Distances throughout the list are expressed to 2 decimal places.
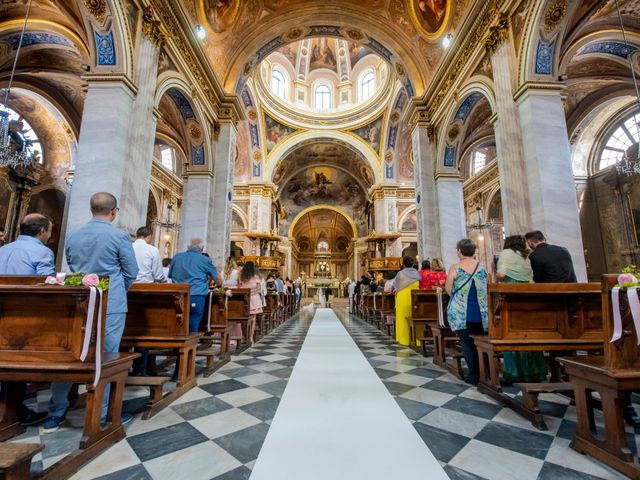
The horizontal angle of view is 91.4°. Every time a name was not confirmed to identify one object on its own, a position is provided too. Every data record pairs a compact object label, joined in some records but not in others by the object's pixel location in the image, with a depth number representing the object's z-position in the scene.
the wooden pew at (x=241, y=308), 5.15
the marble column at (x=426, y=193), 9.45
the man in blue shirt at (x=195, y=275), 3.60
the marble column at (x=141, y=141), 5.47
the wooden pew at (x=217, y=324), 3.94
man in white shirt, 3.28
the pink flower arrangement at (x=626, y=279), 1.56
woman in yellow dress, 5.30
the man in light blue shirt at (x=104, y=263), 2.08
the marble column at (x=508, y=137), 5.67
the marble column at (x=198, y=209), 8.78
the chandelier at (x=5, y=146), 6.76
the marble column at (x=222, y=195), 9.29
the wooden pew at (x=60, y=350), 1.71
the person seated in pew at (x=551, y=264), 3.00
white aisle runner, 1.55
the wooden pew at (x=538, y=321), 2.61
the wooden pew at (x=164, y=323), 2.87
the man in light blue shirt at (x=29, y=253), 2.32
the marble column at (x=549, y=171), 5.05
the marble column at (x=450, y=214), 8.91
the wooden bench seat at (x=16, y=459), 1.15
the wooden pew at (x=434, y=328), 3.63
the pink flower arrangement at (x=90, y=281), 1.66
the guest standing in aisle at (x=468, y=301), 3.11
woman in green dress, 3.03
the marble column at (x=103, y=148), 4.93
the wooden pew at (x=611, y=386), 1.54
